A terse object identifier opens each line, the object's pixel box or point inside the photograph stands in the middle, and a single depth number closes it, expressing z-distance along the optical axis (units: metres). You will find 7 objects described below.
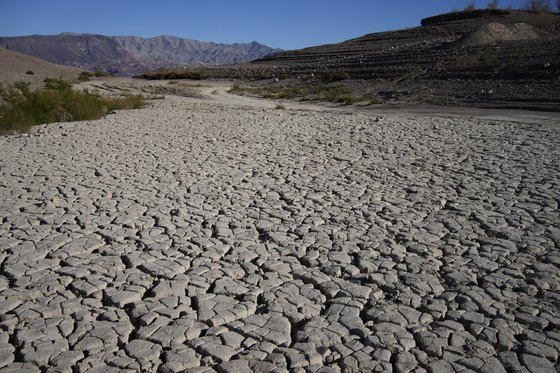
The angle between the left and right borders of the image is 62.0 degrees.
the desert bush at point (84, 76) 34.00
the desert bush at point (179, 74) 40.88
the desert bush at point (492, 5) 48.25
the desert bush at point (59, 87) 16.82
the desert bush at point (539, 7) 44.42
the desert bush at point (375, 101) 19.55
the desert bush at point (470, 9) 49.37
